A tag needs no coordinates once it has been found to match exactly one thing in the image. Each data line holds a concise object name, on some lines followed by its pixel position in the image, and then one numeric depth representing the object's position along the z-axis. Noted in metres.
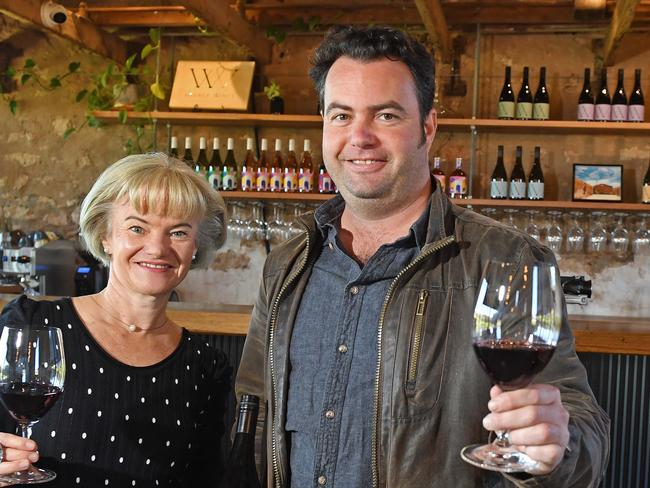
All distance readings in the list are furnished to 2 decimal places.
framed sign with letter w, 5.17
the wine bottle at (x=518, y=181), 4.92
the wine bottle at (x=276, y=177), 5.03
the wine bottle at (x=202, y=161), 5.32
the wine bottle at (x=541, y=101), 4.94
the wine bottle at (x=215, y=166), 5.17
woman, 1.74
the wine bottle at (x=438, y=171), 4.96
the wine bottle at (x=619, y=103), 4.83
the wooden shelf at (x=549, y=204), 4.74
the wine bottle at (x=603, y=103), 4.84
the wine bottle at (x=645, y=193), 4.86
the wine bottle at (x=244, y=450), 1.59
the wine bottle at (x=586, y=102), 4.85
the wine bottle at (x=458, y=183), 4.97
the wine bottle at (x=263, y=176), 5.08
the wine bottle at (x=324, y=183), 5.02
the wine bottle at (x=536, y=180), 4.94
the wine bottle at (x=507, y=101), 4.96
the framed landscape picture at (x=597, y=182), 4.96
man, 1.45
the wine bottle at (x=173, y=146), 5.36
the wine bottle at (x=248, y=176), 5.10
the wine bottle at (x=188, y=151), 5.38
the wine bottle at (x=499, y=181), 4.91
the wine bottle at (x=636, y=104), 4.84
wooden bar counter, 3.03
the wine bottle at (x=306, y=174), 5.05
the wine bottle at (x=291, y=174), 5.05
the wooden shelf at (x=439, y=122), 4.80
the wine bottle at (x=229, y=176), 5.14
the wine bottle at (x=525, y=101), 4.96
